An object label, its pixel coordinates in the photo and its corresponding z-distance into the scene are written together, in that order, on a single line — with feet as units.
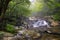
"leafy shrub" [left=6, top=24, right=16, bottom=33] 18.12
